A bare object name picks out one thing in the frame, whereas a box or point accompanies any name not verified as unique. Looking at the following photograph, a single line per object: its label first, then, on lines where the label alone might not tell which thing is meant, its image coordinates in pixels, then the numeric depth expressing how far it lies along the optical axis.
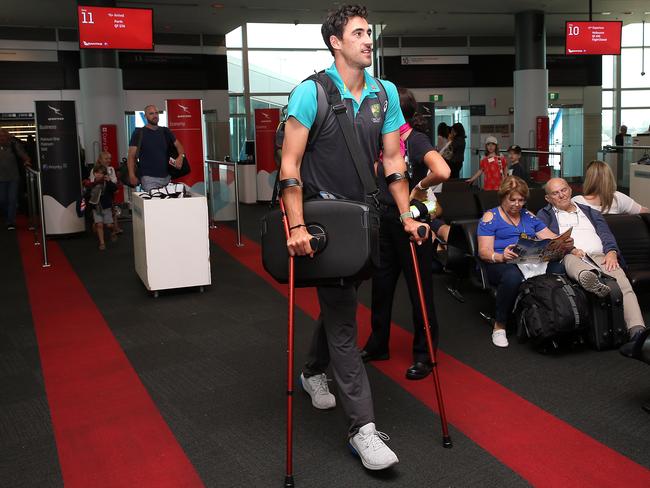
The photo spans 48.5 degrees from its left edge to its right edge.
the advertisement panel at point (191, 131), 12.15
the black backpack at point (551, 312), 4.36
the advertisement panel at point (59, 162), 9.98
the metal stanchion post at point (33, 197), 10.16
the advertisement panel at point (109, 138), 14.36
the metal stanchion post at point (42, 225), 8.04
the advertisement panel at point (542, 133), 16.91
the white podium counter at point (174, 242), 6.39
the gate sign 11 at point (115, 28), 11.55
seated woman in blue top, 4.76
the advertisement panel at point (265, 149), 14.95
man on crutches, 2.83
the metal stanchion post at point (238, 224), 9.32
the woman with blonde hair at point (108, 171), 9.81
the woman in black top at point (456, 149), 12.19
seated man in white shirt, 4.73
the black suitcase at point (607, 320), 4.50
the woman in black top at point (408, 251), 3.94
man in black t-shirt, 7.78
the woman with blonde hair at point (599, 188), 5.66
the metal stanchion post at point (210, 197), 11.36
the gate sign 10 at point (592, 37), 14.06
